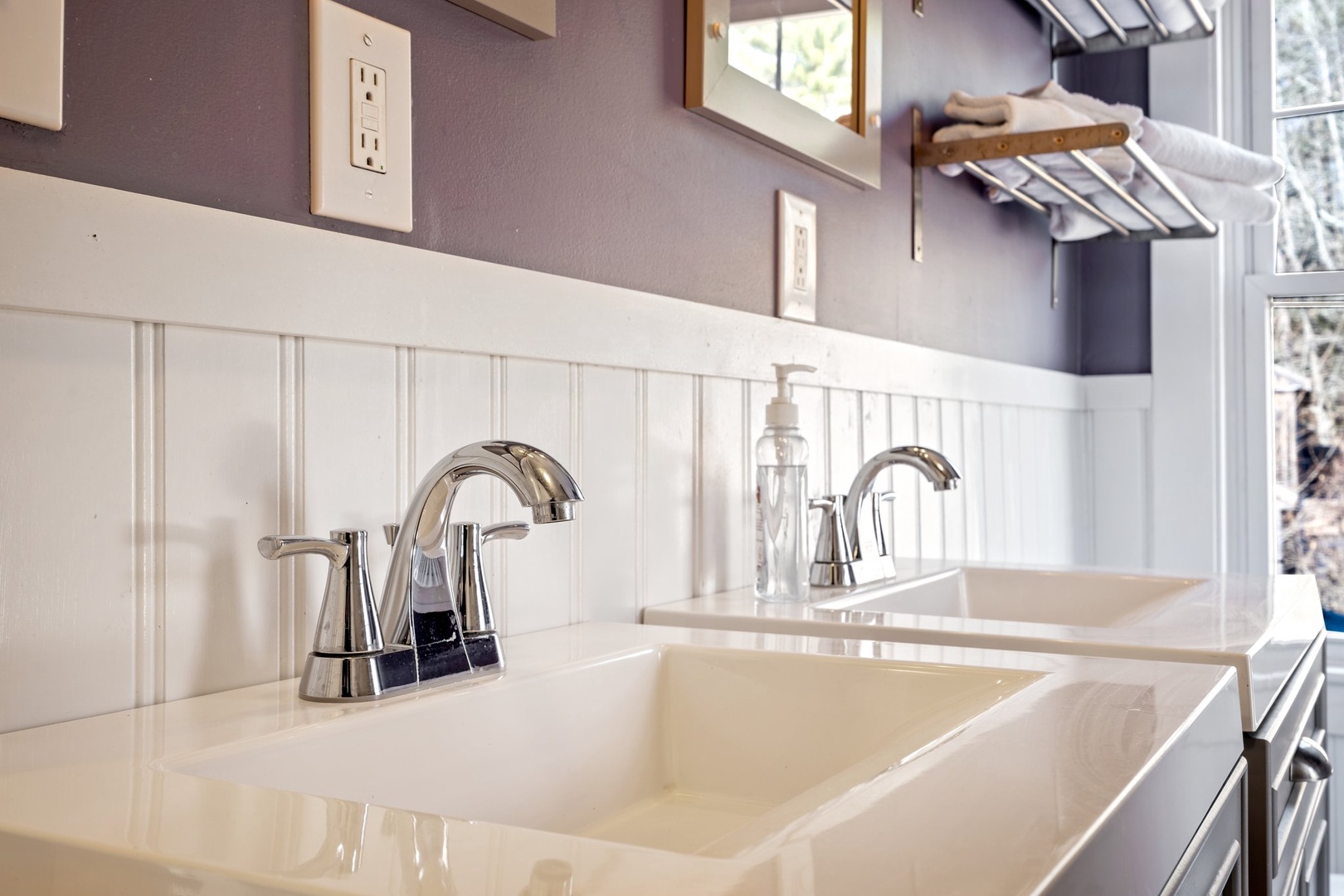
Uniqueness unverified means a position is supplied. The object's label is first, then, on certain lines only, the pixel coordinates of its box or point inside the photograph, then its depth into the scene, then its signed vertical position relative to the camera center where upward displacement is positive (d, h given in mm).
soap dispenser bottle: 1088 -38
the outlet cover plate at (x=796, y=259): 1293 +232
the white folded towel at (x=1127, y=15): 1941 +767
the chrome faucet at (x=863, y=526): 1199 -68
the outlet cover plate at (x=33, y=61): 582 +209
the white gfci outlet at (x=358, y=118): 750 +235
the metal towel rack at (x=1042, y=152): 1509 +418
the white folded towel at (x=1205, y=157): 1755 +477
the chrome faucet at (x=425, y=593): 645 -77
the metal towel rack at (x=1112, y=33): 1945 +760
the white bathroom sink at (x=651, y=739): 631 -171
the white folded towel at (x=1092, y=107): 1674 +524
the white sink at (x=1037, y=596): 1262 -153
